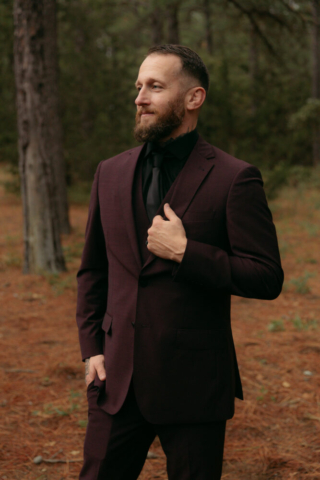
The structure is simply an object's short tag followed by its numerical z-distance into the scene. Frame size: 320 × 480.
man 2.03
